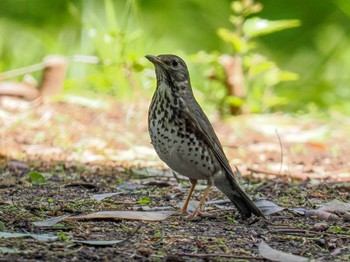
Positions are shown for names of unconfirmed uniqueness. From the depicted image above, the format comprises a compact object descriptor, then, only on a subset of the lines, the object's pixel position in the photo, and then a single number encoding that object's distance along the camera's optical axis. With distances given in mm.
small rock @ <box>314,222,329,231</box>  7561
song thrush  8227
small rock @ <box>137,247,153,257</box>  6166
